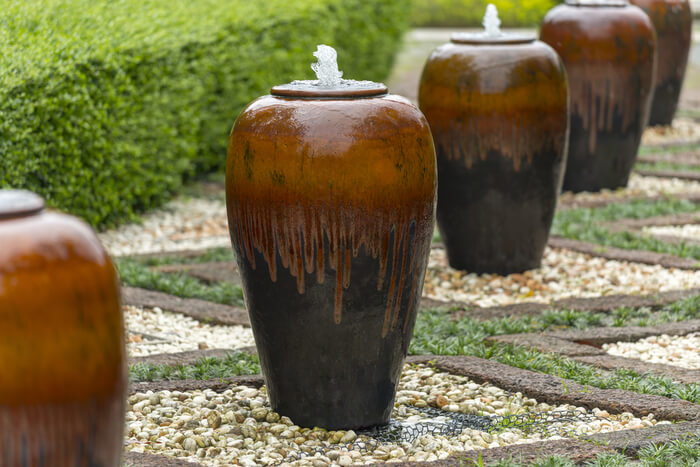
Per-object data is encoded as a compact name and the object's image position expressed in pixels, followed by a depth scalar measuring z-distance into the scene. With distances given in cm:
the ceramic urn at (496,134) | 1121
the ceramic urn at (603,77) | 1535
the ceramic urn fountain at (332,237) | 683
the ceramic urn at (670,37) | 1961
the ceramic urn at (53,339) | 436
